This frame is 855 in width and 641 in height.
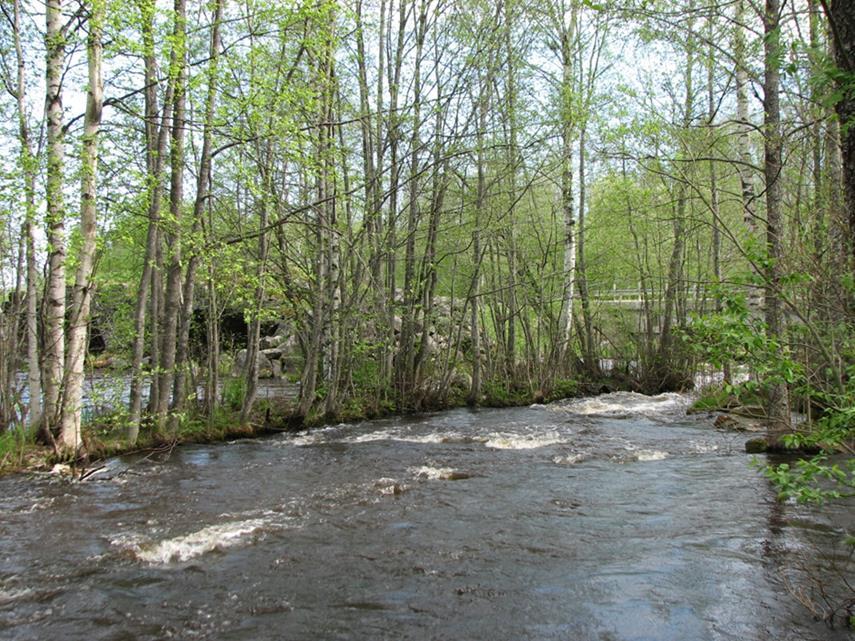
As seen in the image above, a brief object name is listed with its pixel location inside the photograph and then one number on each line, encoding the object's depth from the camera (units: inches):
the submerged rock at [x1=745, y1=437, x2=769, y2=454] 352.2
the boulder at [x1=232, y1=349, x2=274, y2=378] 760.8
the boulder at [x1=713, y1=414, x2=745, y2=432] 444.9
